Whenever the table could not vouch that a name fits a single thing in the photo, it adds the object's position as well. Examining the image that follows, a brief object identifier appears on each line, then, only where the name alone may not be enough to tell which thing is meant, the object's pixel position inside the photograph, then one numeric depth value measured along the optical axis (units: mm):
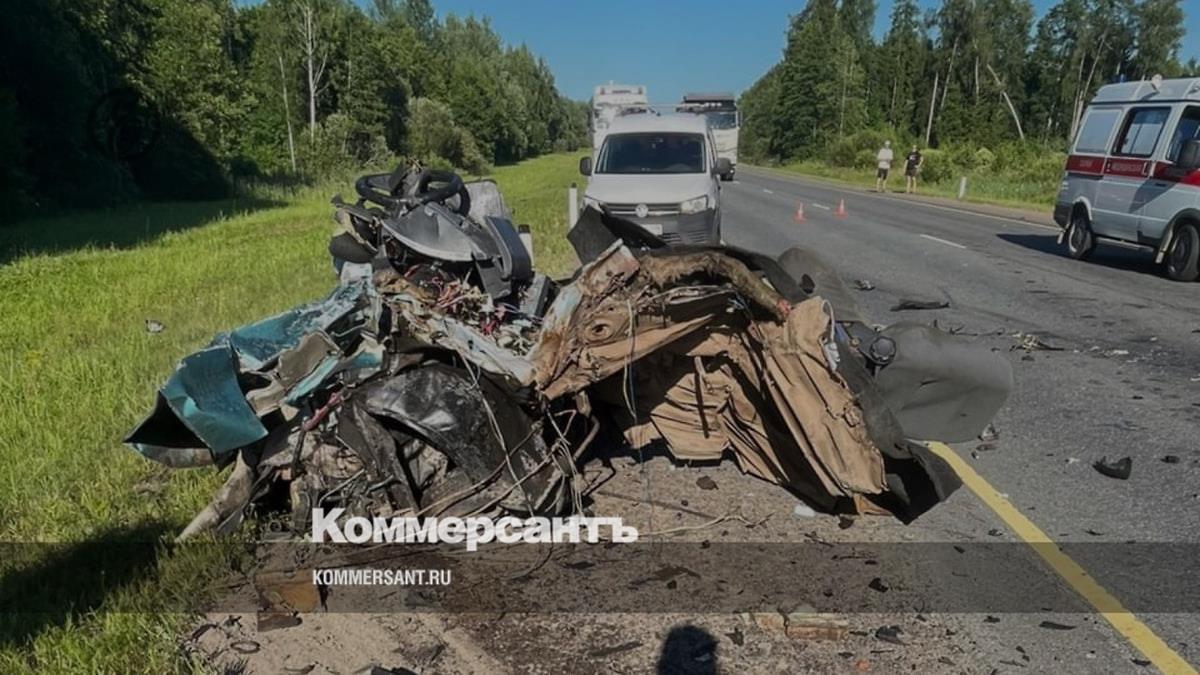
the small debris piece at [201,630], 3215
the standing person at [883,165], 32475
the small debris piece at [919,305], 9250
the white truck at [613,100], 29953
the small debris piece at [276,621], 3299
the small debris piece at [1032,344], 7531
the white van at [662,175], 11352
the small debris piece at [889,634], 3162
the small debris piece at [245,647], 3145
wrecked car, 3701
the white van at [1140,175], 11422
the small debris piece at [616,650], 3129
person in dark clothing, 31281
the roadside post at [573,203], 14820
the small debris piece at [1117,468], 4684
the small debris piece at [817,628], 3197
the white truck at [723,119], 35031
